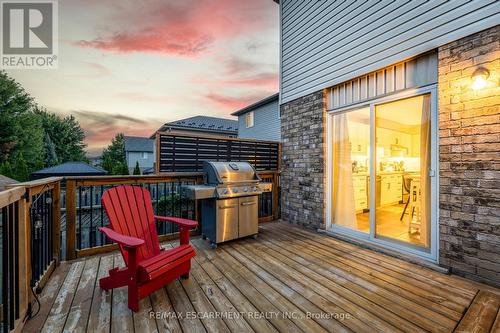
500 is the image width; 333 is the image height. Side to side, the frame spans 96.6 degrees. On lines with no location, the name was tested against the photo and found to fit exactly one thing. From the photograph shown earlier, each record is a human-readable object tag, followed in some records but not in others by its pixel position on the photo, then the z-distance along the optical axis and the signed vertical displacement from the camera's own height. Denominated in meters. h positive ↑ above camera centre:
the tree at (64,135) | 22.98 +3.24
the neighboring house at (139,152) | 26.53 +1.56
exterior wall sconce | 2.27 +0.90
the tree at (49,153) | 21.12 +1.20
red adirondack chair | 1.84 -0.80
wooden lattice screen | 3.72 +0.26
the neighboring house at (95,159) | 35.80 +0.91
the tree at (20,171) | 10.80 -0.29
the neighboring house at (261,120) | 11.04 +2.49
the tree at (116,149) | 31.42 +2.31
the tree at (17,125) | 14.48 +2.73
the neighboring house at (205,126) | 14.91 +2.92
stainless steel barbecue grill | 3.35 -0.54
